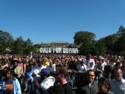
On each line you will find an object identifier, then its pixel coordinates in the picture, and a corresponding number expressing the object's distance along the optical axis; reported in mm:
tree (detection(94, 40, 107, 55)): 31998
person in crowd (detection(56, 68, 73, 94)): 2392
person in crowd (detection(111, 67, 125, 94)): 2679
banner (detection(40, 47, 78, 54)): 43362
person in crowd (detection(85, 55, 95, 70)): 6639
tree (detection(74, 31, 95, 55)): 56884
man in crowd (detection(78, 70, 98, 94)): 2497
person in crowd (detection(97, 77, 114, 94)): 2267
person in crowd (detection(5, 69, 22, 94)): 3091
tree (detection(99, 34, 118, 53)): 44500
